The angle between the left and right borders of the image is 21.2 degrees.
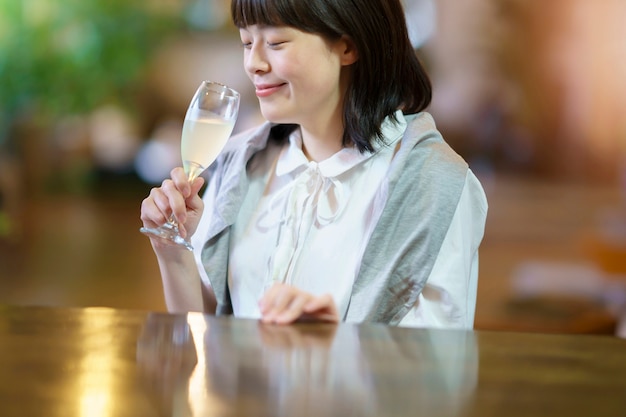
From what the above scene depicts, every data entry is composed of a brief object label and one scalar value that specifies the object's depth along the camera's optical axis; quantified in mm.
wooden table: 1239
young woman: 1962
